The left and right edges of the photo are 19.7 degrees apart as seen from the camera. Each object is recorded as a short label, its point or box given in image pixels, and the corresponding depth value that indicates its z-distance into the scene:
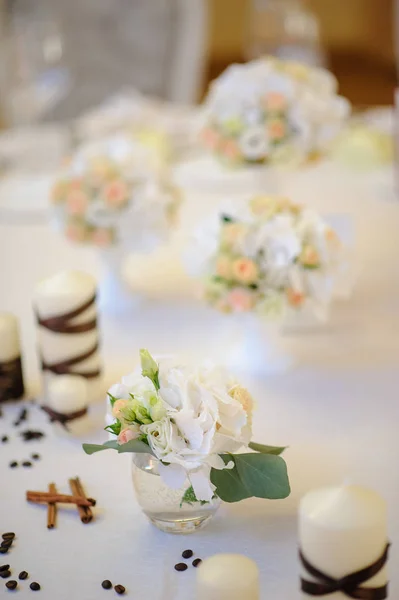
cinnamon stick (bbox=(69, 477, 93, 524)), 1.05
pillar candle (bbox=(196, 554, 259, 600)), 0.87
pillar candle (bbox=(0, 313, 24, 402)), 1.22
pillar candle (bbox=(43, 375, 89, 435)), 1.17
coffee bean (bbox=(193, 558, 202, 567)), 0.98
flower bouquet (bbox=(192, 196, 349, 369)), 1.23
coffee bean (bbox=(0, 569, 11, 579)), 0.98
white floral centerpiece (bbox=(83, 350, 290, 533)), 0.96
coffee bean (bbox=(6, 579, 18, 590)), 0.97
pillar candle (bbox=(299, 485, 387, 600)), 0.83
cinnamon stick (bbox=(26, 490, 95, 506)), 1.07
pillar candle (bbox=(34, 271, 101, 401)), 1.21
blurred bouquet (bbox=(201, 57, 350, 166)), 1.58
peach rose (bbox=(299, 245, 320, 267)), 1.23
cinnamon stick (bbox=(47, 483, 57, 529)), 1.04
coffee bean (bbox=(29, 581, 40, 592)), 0.97
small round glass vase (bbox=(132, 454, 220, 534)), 1.00
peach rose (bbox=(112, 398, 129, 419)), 0.98
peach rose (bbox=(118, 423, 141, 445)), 0.97
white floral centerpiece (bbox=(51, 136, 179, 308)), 1.41
